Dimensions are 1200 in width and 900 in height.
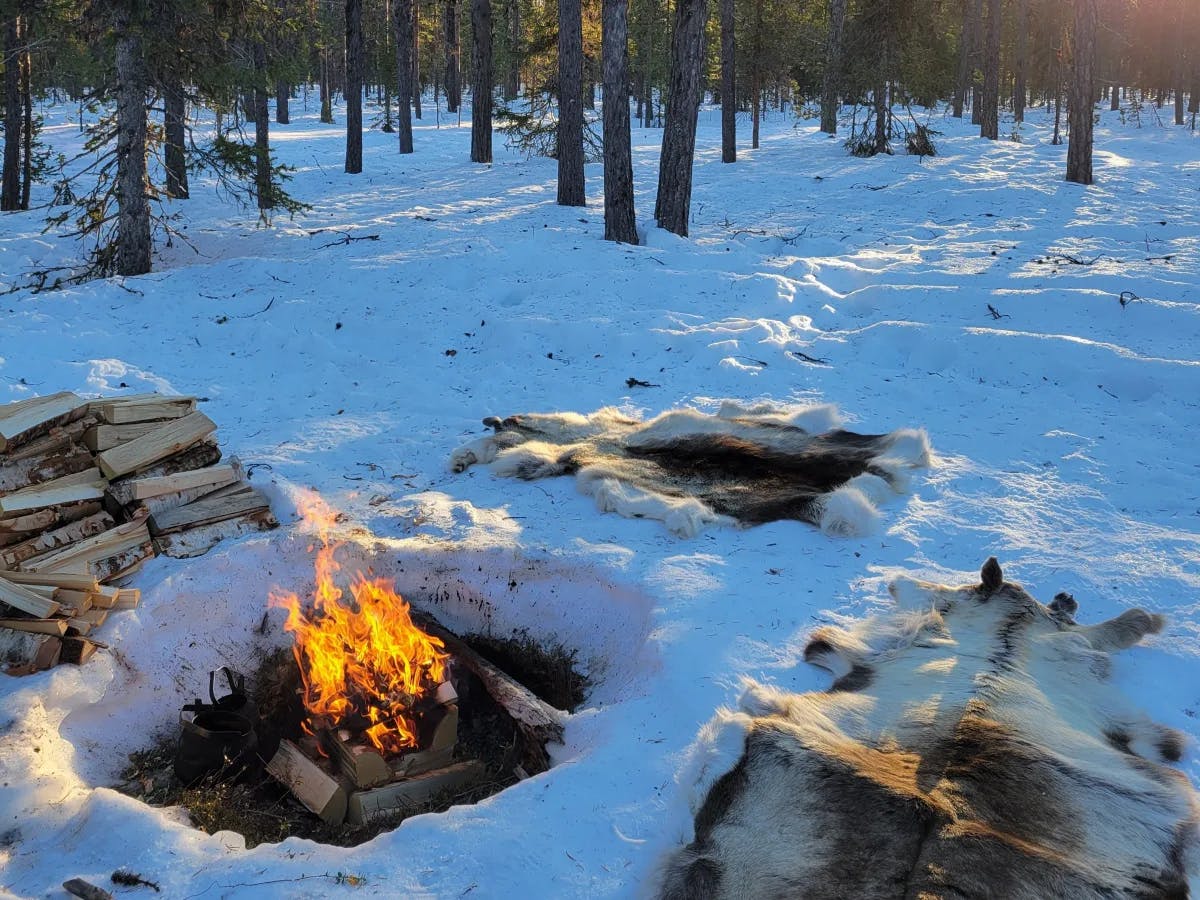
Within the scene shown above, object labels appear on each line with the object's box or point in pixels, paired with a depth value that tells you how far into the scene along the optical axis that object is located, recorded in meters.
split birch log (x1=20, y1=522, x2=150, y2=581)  4.86
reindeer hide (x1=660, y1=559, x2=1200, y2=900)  2.71
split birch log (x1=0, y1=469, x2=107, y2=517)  4.94
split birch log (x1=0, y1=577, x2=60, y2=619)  4.37
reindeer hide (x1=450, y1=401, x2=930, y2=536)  5.55
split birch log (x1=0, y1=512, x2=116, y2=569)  4.86
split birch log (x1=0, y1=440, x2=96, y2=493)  5.11
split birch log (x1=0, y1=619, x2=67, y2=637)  4.36
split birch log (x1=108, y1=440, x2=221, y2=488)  5.58
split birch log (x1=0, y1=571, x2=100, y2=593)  4.62
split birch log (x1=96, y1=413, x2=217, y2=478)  5.39
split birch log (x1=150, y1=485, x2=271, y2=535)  5.33
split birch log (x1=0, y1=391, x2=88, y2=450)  5.14
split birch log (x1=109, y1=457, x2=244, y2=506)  5.35
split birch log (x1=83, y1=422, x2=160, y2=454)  5.47
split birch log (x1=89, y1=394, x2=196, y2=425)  5.53
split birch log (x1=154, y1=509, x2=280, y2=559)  5.28
